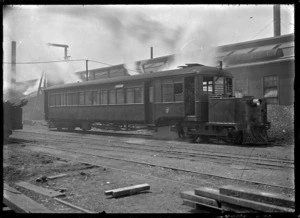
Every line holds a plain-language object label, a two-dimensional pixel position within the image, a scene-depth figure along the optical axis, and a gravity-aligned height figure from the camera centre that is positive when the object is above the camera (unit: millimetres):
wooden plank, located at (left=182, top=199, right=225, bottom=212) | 4097 -1354
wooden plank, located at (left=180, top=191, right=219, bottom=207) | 4102 -1249
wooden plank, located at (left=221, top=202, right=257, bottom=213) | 3755 -1245
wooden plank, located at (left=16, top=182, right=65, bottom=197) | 5324 -1440
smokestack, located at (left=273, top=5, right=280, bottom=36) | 25489 +6806
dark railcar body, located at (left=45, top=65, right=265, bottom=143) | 12555 +343
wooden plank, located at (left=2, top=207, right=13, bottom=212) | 4355 -1396
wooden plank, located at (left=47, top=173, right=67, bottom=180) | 6656 -1430
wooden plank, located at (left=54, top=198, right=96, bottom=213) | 4430 -1438
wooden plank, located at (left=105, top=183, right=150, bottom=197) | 5191 -1386
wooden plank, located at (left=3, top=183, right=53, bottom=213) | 4387 -1397
